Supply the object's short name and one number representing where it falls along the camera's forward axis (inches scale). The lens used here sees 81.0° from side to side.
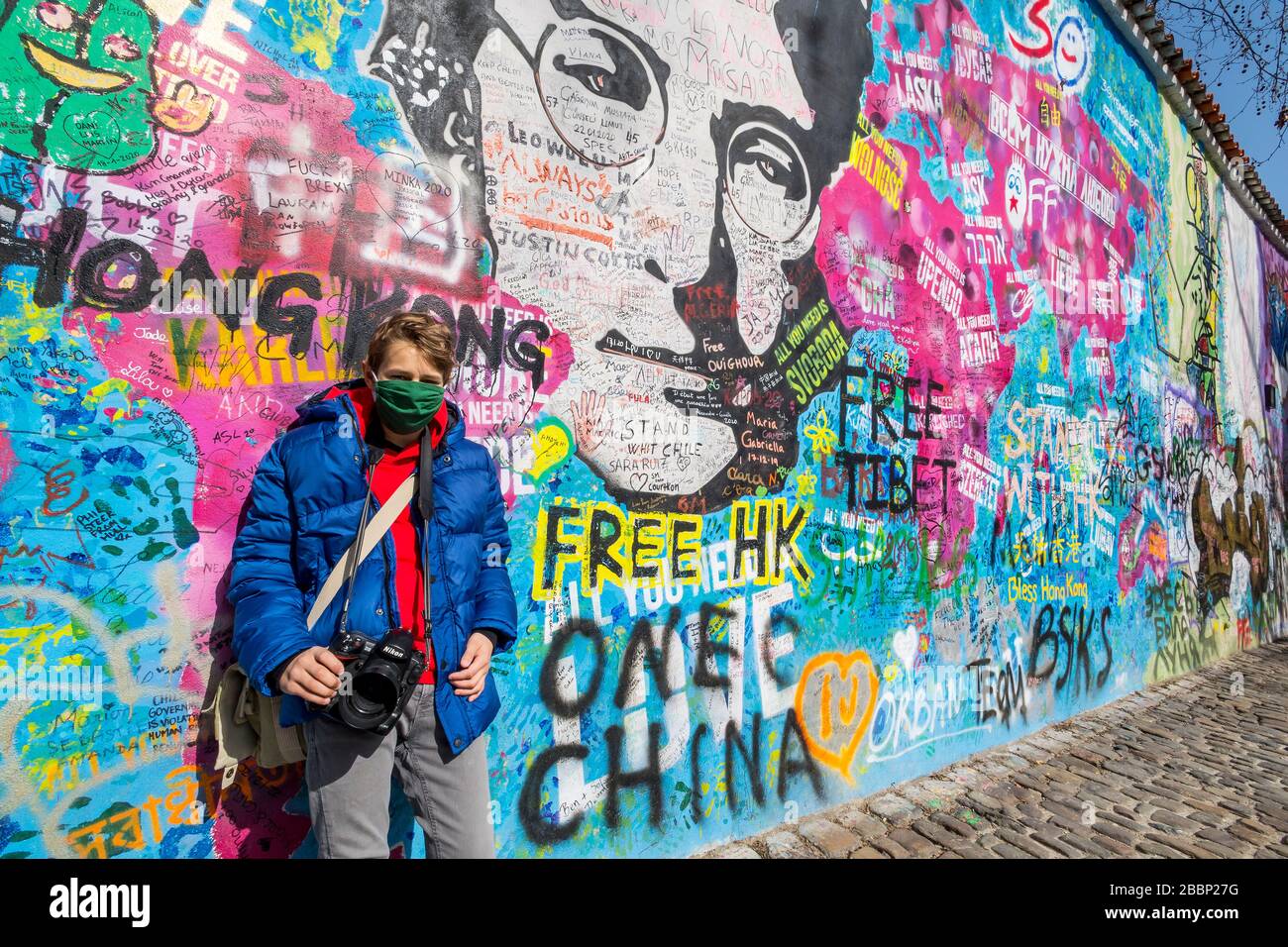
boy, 76.5
